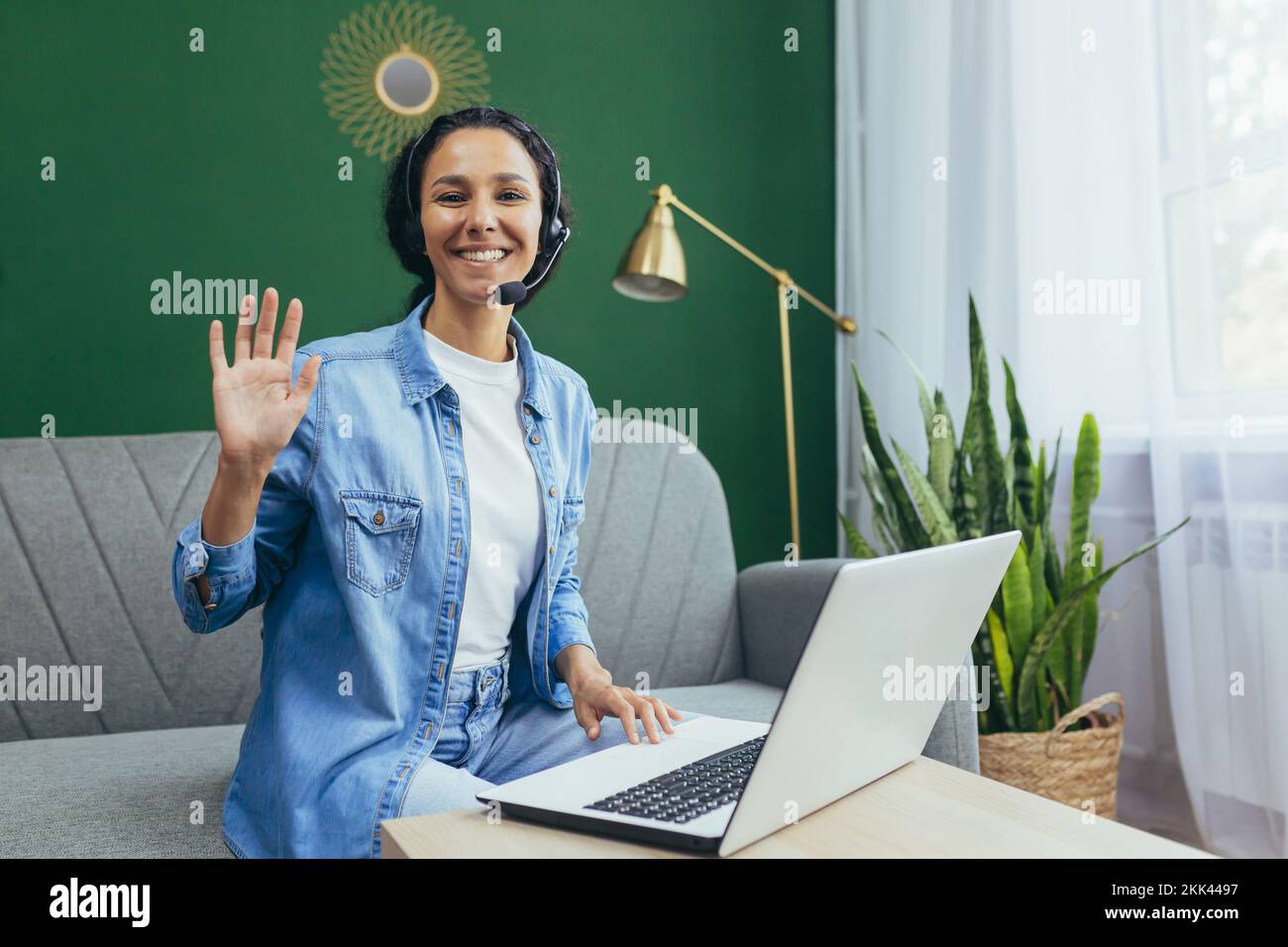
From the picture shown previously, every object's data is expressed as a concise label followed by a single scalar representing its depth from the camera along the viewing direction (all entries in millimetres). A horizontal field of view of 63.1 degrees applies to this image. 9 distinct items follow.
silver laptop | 692
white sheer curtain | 2021
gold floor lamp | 2475
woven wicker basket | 2004
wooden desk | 719
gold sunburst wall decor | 2773
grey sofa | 1424
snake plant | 2043
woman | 1088
